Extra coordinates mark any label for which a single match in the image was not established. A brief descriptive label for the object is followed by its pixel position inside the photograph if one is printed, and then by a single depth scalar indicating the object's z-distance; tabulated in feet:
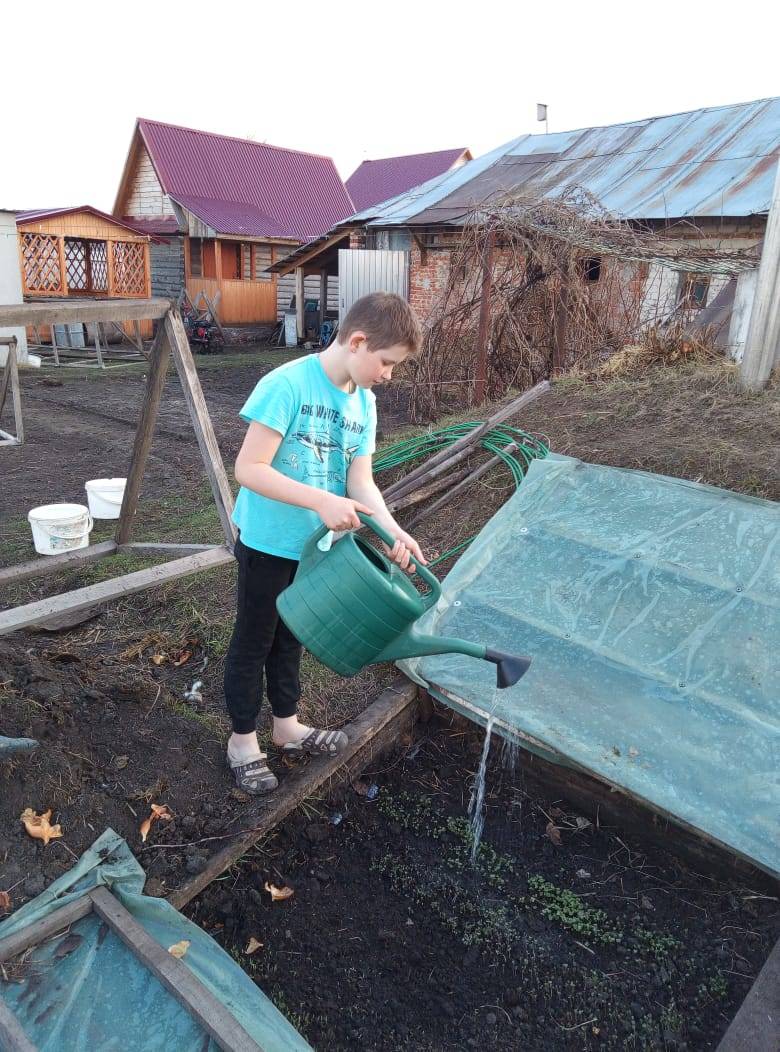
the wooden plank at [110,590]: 9.91
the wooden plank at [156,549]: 13.17
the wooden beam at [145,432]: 11.23
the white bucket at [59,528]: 13.17
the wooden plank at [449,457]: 14.08
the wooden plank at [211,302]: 57.66
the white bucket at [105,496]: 15.38
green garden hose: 13.62
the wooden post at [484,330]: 22.67
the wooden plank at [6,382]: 17.70
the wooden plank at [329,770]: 6.77
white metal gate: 44.04
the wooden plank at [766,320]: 14.67
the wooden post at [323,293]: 53.93
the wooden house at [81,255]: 45.78
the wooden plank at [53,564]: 11.78
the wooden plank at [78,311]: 9.00
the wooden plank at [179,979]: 4.71
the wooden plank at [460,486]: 13.66
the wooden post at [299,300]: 53.22
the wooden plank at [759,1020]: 5.51
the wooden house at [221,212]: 59.93
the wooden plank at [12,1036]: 4.42
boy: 6.14
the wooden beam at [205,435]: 11.19
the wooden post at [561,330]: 23.79
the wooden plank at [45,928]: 5.24
